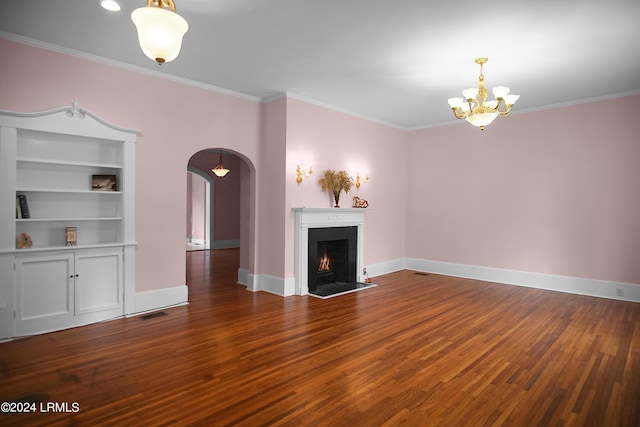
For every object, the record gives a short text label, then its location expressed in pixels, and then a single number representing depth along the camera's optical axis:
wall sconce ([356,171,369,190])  6.76
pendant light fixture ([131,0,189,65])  2.14
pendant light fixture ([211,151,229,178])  10.11
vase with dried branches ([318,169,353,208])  6.11
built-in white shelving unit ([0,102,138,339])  3.65
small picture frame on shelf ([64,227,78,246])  4.07
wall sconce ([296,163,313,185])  5.71
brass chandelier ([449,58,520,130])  4.08
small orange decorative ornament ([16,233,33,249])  3.78
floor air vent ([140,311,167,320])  4.38
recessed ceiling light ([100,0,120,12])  3.04
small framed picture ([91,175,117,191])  4.30
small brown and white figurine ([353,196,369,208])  6.69
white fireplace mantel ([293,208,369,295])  5.61
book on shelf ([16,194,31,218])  3.76
